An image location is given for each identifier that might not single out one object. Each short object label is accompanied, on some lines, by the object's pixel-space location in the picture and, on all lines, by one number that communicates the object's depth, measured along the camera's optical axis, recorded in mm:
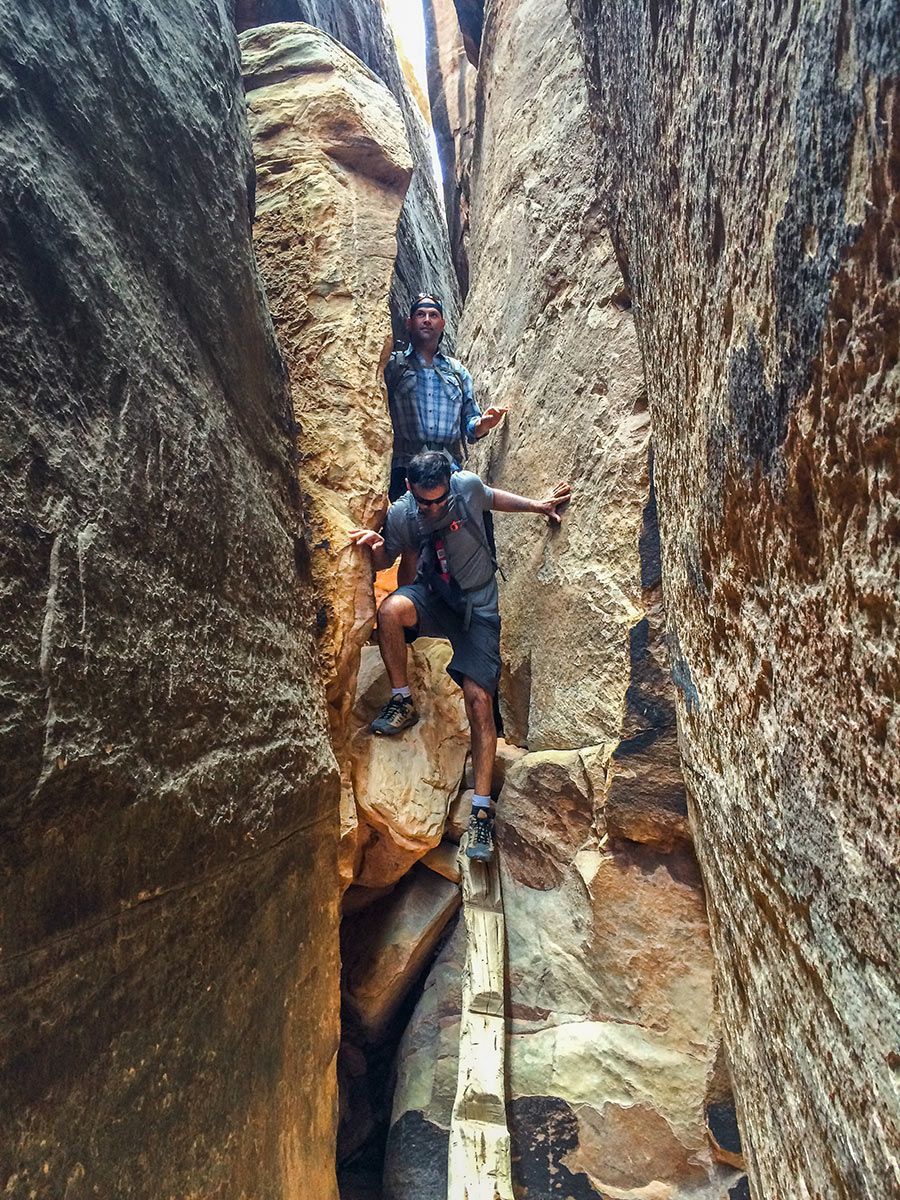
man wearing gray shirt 3213
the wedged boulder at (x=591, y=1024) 2404
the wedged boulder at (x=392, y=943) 3430
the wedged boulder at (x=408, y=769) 3184
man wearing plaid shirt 3916
